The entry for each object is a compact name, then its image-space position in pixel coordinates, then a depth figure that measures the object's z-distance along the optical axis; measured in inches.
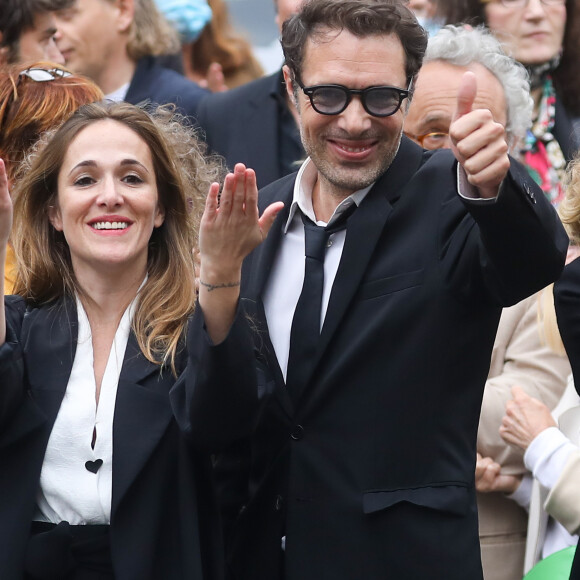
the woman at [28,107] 311.2
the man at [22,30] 373.0
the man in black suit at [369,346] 242.0
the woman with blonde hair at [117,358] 235.4
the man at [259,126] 367.2
